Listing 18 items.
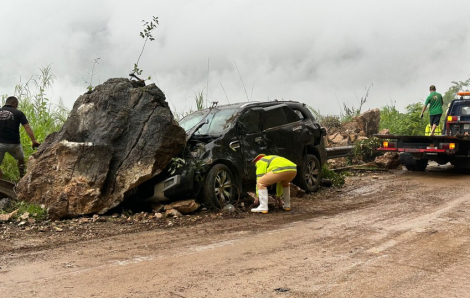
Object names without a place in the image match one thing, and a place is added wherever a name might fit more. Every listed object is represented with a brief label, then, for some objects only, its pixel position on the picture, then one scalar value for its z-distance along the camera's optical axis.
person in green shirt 15.33
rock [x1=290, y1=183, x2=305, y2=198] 9.60
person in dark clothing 8.95
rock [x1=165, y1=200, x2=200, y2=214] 7.71
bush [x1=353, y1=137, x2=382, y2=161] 16.25
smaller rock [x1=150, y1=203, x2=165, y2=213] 7.82
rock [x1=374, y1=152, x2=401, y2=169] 14.84
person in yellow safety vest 7.93
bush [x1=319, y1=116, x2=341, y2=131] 20.34
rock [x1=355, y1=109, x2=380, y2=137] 18.75
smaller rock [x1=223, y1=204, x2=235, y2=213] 7.96
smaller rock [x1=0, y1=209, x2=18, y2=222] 7.35
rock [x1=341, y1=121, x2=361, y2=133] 19.27
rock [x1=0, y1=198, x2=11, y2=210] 8.18
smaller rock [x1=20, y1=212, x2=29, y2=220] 7.28
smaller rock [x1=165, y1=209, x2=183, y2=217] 7.58
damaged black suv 7.89
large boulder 7.52
